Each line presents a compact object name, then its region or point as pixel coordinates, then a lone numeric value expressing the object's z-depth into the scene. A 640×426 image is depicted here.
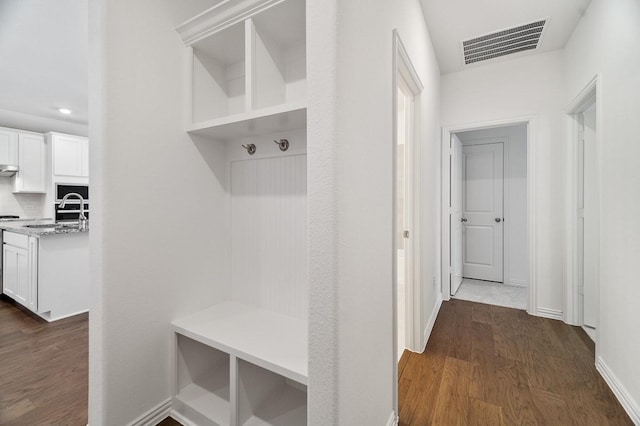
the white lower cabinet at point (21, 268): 2.79
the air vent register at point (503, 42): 2.41
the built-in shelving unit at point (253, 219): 1.34
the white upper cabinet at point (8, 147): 4.17
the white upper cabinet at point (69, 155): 4.48
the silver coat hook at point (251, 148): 1.71
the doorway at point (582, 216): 2.42
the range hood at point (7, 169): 4.12
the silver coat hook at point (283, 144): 1.57
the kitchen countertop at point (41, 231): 2.74
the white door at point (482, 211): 3.95
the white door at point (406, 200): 2.12
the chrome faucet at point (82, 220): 3.21
